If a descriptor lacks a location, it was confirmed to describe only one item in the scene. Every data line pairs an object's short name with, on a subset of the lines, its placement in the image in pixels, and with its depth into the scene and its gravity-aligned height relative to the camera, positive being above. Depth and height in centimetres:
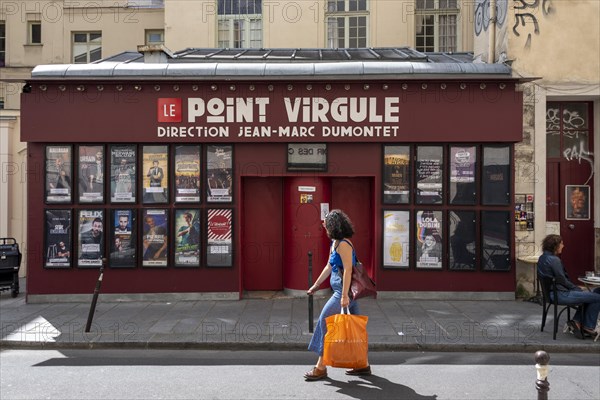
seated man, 852 -141
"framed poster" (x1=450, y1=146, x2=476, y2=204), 1168 +45
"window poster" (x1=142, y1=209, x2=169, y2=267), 1171 -79
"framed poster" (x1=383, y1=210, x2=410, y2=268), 1173 -82
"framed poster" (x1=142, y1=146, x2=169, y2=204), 1175 +56
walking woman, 684 -96
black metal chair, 862 -152
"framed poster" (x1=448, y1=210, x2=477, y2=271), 1167 -89
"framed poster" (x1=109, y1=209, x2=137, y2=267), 1172 -79
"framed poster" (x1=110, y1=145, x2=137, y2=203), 1173 +47
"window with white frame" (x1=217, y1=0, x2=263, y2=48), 1627 +491
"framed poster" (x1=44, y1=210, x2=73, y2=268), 1166 -83
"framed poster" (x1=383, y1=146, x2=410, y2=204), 1174 +47
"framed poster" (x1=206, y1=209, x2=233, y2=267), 1171 -83
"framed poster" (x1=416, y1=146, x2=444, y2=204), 1171 +49
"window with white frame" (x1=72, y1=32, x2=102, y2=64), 2084 +544
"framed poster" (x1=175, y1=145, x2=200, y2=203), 1173 +46
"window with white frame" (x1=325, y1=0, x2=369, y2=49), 1609 +489
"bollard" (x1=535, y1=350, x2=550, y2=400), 401 -123
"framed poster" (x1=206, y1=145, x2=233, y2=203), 1173 +48
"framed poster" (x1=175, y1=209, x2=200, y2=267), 1171 -87
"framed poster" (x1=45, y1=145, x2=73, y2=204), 1170 +45
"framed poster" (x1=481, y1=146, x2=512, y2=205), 1168 +42
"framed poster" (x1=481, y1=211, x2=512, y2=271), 1165 -84
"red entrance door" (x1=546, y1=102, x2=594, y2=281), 1252 +41
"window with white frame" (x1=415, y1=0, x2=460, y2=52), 1606 +484
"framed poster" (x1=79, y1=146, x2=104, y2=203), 1172 +45
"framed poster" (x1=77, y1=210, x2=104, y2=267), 1171 -85
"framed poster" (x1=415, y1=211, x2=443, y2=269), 1170 -83
